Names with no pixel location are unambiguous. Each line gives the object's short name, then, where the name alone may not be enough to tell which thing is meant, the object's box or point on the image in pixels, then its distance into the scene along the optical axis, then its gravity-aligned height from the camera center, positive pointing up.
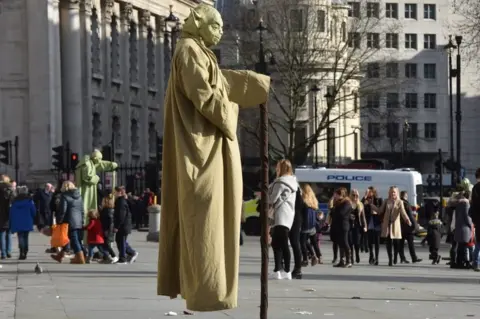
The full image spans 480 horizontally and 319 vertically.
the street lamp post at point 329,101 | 74.75 +2.66
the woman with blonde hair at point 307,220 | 27.22 -0.99
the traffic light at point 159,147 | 56.35 +0.49
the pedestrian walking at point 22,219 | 31.31 -1.05
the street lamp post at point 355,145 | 115.19 +0.98
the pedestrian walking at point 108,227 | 29.89 -1.16
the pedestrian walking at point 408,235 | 32.06 -1.47
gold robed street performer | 10.47 -0.09
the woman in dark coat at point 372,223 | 32.31 -1.31
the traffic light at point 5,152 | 61.72 +0.42
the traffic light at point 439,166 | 59.56 -0.28
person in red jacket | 29.81 -1.25
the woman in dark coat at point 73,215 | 29.33 -0.92
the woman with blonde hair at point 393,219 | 31.45 -1.13
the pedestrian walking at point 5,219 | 31.66 -1.05
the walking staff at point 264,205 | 10.40 -0.28
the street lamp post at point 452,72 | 57.83 +2.95
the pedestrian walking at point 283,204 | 22.86 -0.60
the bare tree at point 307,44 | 77.25 +5.51
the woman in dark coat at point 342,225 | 29.53 -1.17
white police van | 56.53 -0.73
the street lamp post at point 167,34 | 88.93 +7.05
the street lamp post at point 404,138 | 108.08 +1.31
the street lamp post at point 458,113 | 55.96 +1.67
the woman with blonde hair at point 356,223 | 32.59 -1.25
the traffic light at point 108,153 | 57.78 +0.32
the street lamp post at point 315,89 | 73.79 +3.12
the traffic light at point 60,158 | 55.06 +0.16
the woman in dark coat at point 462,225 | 29.30 -1.19
